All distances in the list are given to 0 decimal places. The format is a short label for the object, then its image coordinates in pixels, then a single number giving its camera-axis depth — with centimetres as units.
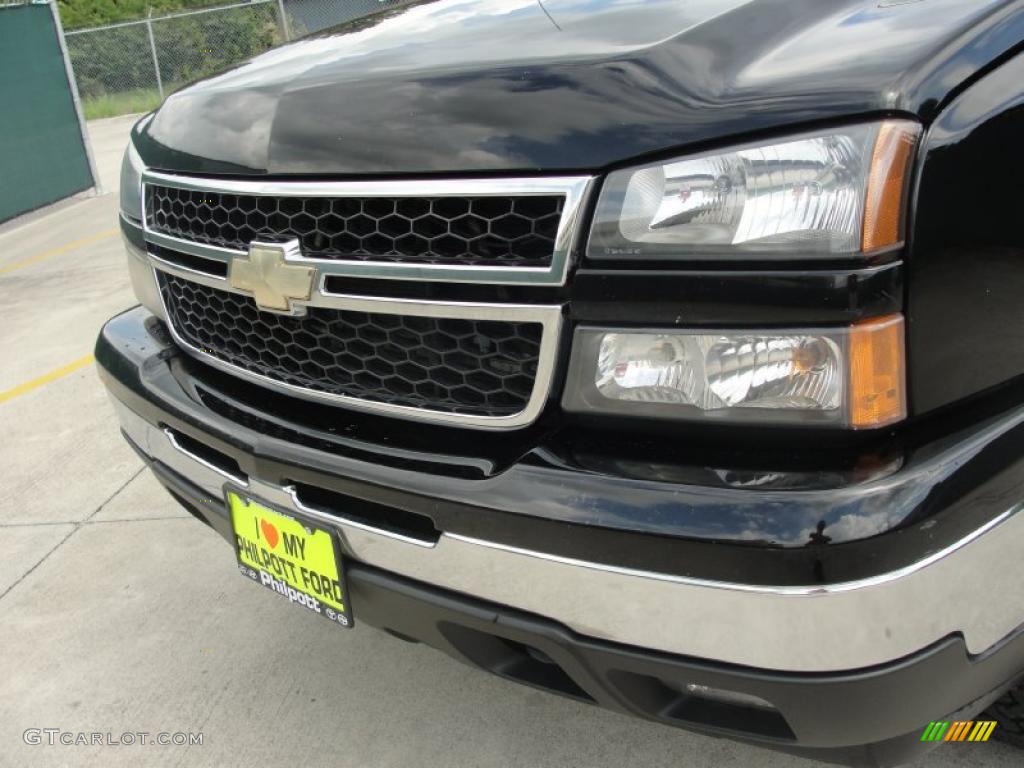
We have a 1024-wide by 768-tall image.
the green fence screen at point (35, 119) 930
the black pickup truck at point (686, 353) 126
